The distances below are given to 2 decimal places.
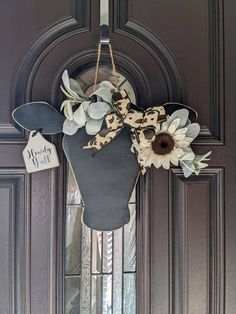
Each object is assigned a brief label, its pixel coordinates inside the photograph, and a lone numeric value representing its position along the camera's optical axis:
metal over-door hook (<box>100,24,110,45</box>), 0.95
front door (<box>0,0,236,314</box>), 0.94
